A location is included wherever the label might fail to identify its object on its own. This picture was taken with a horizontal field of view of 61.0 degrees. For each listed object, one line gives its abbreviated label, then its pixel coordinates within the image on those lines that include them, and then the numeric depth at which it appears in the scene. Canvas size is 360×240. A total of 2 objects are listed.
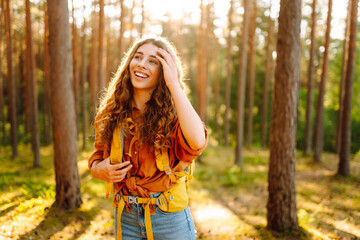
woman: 1.91
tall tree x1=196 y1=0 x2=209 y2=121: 15.64
